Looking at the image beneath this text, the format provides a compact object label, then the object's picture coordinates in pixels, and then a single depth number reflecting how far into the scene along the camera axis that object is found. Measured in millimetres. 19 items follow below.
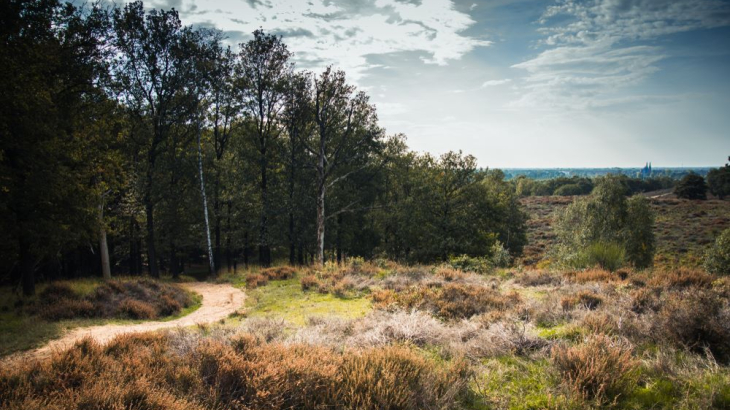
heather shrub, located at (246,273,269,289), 16084
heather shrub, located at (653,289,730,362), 5367
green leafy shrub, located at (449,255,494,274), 15131
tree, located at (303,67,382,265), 20828
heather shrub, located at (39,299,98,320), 9561
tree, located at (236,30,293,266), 22234
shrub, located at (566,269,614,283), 10652
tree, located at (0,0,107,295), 10070
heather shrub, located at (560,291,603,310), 7887
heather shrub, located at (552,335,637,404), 4199
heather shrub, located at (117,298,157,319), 10774
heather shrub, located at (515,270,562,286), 11398
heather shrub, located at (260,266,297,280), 17250
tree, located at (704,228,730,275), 26703
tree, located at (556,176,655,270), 33750
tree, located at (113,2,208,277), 17594
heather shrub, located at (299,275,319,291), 13641
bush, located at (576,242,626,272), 13383
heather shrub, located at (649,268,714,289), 9045
